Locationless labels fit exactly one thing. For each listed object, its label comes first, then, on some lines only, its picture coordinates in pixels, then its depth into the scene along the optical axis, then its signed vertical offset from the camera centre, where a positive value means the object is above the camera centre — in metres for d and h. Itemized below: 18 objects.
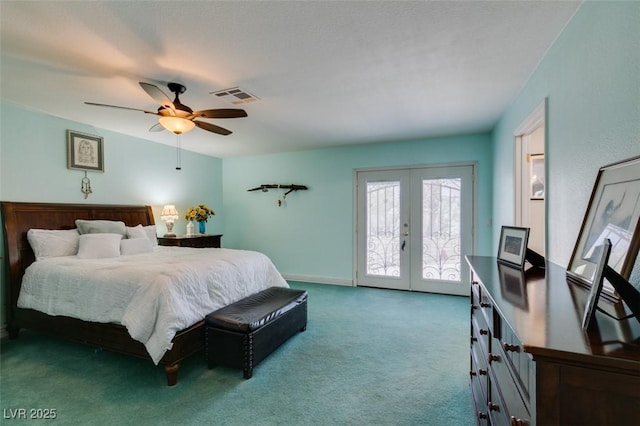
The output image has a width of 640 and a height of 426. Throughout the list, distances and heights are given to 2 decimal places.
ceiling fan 2.36 +0.80
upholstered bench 2.28 -1.03
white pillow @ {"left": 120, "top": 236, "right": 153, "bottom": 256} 3.41 -0.46
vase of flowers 4.94 -0.12
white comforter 2.19 -0.70
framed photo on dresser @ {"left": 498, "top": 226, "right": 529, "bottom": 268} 1.64 -0.23
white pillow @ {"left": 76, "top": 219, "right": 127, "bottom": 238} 3.38 -0.22
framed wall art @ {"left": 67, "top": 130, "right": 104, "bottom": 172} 3.56 +0.73
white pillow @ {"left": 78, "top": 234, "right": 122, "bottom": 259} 3.08 -0.41
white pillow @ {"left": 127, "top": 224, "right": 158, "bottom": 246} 3.75 -0.32
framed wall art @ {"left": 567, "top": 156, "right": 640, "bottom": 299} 0.99 -0.06
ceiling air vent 2.69 +1.09
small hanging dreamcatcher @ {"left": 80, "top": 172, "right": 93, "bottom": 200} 3.69 +0.29
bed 2.29 -0.97
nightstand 4.40 -0.52
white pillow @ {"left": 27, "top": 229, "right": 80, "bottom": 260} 3.02 -0.36
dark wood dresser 0.67 -0.39
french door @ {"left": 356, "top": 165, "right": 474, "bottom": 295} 4.39 -0.32
